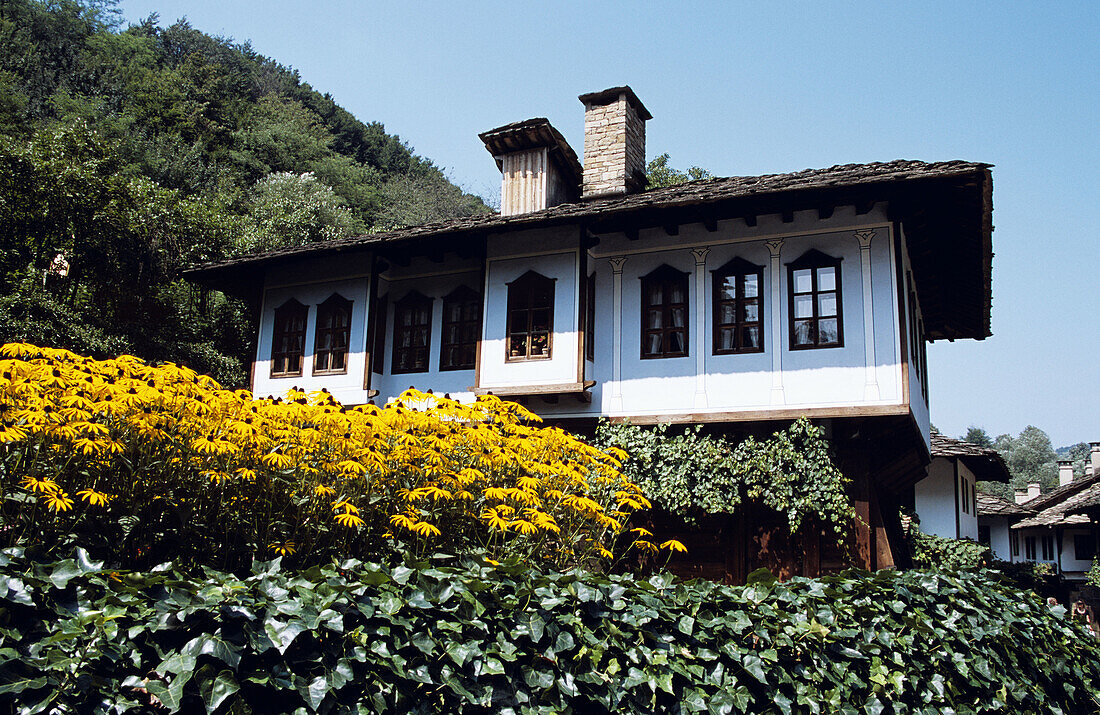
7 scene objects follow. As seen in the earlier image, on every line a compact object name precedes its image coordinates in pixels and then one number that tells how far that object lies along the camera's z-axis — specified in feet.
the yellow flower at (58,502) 14.51
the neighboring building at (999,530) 124.57
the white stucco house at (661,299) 37.01
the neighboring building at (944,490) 75.15
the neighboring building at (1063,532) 94.07
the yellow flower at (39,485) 14.47
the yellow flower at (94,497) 15.02
